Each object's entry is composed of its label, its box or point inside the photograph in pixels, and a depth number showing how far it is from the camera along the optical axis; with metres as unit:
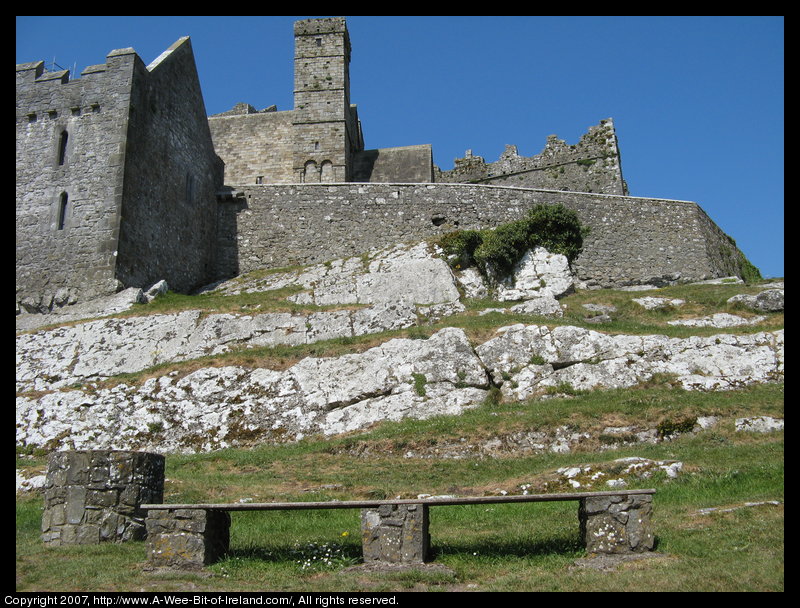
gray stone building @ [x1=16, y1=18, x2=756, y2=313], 27.27
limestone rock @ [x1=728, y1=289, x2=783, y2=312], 23.52
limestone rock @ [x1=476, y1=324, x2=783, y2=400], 19.05
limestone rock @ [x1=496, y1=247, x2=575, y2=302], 26.97
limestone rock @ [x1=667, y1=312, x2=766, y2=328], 23.03
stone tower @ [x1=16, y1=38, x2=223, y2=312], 26.67
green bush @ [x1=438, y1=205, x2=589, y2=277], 27.84
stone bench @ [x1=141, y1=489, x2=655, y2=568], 8.92
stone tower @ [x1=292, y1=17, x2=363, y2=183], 39.34
